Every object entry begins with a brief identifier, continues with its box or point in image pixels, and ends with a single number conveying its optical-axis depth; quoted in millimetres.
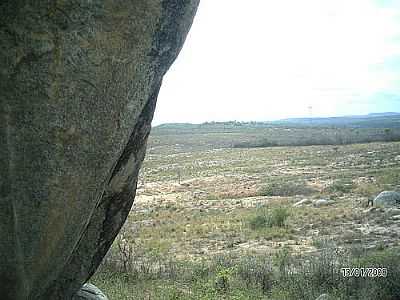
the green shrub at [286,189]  29469
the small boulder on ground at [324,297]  8605
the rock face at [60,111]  3539
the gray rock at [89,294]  6043
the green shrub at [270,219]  19844
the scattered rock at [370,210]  20141
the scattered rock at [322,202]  24006
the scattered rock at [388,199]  21003
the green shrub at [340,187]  27578
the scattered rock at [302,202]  24541
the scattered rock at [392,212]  18859
